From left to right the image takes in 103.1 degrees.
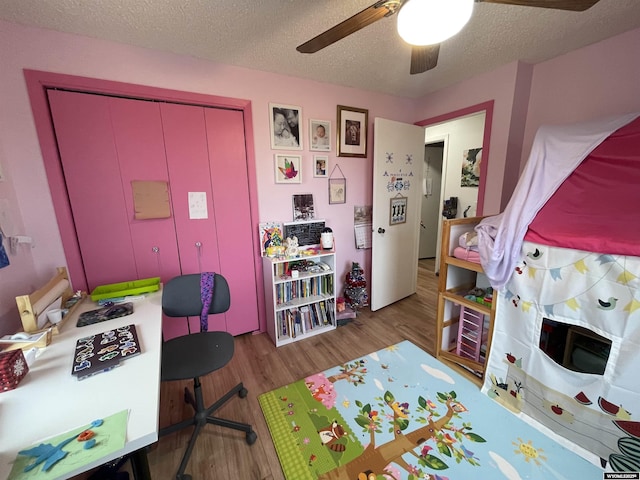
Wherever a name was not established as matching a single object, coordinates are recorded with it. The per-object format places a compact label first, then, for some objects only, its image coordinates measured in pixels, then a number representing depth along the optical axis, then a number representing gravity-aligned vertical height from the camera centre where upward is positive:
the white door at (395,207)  2.62 -0.20
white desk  0.72 -0.66
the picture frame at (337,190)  2.64 +0.00
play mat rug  1.27 -1.37
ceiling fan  0.90 +0.69
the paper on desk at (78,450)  0.62 -0.66
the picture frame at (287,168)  2.32 +0.22
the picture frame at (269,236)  2.33 -0.40
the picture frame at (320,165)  2.51 +0.25
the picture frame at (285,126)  2.25 +0.58
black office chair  1.29 -0.86
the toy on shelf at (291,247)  2.35 -0.51
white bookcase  2.28 -1.01
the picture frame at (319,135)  2.44 +0.53
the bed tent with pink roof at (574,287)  1.15 -0.51
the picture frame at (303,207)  2.48 -0.15
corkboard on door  1.88 -0.03
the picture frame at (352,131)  2.57 +0.60
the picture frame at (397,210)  2.78 -0.23
